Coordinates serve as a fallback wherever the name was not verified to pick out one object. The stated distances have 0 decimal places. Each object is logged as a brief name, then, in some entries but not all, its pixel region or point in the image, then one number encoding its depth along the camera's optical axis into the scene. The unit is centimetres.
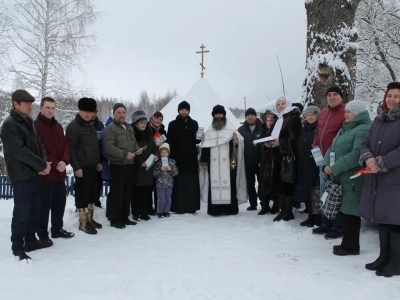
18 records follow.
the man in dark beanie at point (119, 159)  535
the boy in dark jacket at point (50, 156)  446
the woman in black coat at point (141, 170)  586
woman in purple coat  344
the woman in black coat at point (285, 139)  554
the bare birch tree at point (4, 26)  1641
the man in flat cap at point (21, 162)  382
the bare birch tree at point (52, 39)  1678
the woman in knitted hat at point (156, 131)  629
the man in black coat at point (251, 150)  680
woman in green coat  400
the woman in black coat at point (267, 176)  585
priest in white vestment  639
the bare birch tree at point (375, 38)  1867
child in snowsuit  620
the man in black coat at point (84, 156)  494
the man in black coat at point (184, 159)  650
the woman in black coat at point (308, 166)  526
